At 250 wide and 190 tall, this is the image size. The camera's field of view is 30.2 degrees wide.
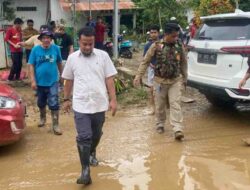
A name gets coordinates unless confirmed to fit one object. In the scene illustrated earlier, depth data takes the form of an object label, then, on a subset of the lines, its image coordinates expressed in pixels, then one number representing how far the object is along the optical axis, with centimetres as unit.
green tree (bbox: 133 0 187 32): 2330
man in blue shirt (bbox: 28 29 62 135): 682
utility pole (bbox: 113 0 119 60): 1368
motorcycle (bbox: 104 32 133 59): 1702
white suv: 663
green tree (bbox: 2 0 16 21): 2086
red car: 582
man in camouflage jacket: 647
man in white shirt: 483
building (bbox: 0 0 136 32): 2241
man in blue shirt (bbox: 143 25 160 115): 773
